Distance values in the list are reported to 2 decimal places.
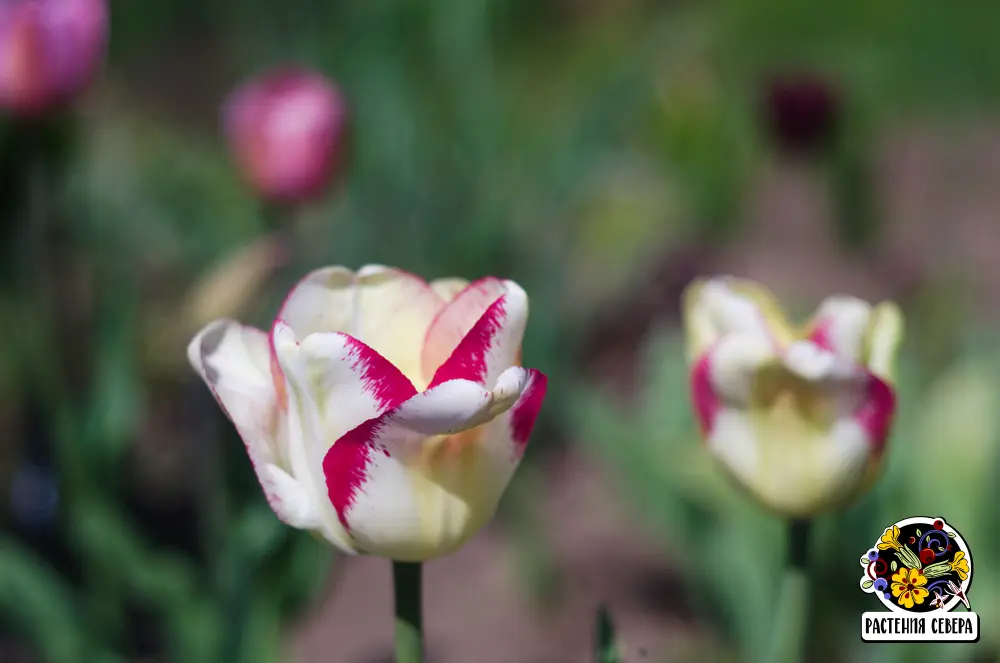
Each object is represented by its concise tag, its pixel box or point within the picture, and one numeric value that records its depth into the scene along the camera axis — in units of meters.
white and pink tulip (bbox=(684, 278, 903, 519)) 0.75
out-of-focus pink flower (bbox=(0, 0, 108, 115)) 0.97
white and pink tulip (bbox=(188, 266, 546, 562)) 0.70
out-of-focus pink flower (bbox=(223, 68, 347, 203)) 1.07
